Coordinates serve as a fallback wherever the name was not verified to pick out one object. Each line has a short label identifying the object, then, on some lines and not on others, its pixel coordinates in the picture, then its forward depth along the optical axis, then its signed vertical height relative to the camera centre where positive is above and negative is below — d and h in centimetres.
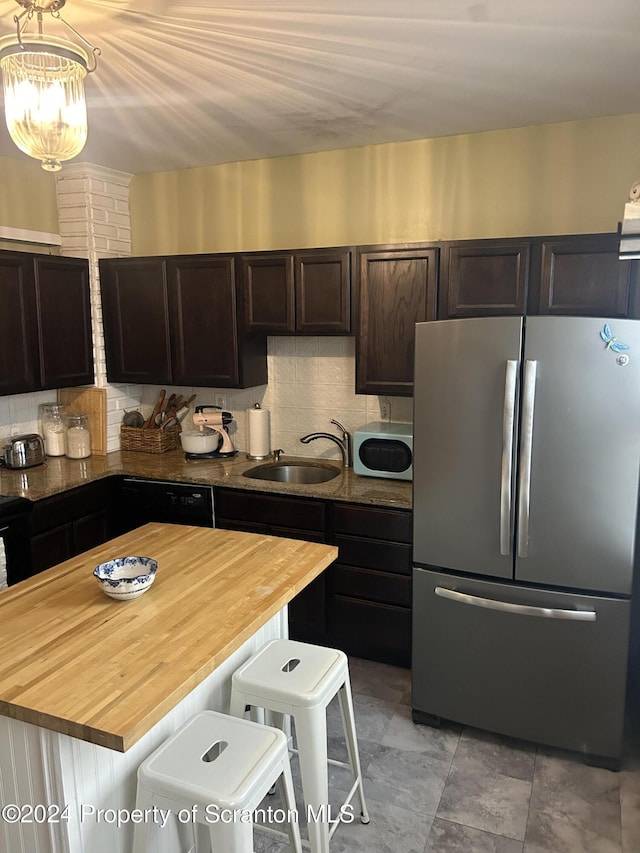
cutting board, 402 -44
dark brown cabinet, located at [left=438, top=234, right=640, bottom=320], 284 +25
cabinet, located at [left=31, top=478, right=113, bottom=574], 324 -97
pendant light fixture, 157 +61
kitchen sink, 375 -79
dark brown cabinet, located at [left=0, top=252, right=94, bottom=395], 341 +8
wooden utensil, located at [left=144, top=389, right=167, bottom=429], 412 -50
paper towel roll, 386 -56
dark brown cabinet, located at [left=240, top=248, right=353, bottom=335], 338 +23
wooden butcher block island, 143 -79
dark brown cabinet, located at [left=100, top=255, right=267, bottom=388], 369 +7
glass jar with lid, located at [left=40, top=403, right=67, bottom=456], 392 -55
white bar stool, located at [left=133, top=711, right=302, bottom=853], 151 -106
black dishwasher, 353 -92
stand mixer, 390 -53
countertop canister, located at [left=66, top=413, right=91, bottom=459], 391 -60
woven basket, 403 -64
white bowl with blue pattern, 188 -71
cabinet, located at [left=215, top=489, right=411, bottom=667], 317 -118
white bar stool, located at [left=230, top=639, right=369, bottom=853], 188 -106
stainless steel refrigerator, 239 -73
